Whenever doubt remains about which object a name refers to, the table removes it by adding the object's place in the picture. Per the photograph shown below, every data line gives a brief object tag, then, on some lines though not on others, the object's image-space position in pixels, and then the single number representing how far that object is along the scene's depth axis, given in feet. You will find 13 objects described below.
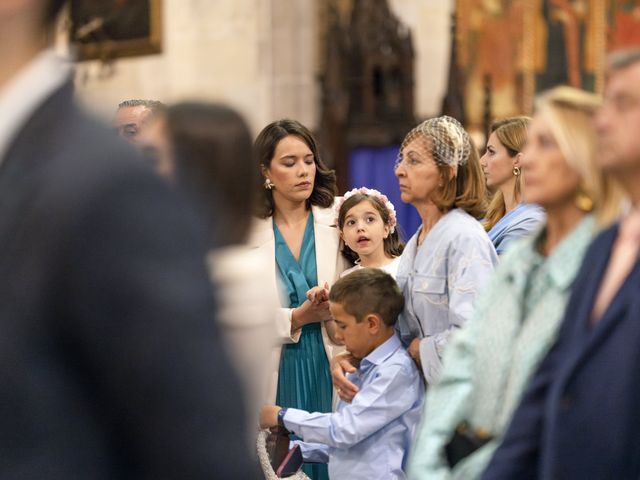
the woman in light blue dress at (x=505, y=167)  32.28
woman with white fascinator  25.00
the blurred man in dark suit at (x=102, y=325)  6.92
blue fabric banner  81.80
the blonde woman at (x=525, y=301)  16.56
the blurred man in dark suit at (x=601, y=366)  13.68
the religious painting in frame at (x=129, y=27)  87.48
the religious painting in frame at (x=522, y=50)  80.86
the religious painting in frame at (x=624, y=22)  79.33
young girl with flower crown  31.14
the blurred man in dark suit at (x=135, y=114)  27.77
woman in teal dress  31.68
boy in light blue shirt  26.29
